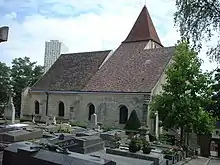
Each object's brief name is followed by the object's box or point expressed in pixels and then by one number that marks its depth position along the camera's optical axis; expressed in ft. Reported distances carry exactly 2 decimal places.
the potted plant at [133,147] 37.88
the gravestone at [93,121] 69.31
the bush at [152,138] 62.50
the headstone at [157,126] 69.59
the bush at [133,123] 75.96
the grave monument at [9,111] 72.59
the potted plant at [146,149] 37.76
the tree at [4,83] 130.62
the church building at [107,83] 88.07
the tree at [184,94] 56.59
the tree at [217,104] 103.26
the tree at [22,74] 135.54
